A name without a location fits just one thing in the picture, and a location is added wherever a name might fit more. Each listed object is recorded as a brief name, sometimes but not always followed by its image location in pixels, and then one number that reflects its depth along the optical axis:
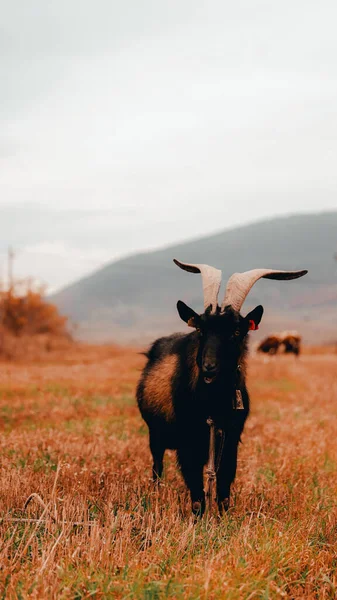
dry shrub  39.19
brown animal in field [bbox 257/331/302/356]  36.00
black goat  4.74
